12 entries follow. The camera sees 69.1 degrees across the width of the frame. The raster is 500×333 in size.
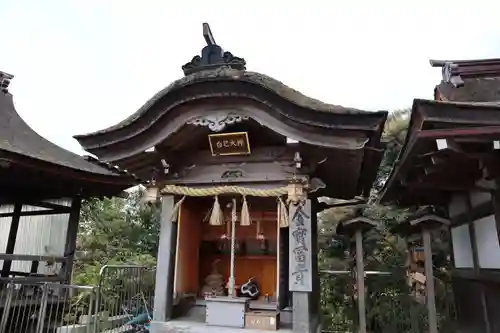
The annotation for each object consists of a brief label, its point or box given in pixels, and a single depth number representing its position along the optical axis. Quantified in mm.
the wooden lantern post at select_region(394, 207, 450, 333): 5461
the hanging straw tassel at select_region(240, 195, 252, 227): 5125
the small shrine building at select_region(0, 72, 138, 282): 6762
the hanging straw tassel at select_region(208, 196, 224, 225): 5191
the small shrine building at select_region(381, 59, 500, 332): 3453
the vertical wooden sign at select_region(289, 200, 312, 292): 4815
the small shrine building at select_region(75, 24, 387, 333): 4773
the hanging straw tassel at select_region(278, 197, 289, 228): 5038
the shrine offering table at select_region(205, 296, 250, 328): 4977
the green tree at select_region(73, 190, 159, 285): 14188
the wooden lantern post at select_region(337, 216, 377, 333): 5609
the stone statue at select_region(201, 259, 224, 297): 6191
